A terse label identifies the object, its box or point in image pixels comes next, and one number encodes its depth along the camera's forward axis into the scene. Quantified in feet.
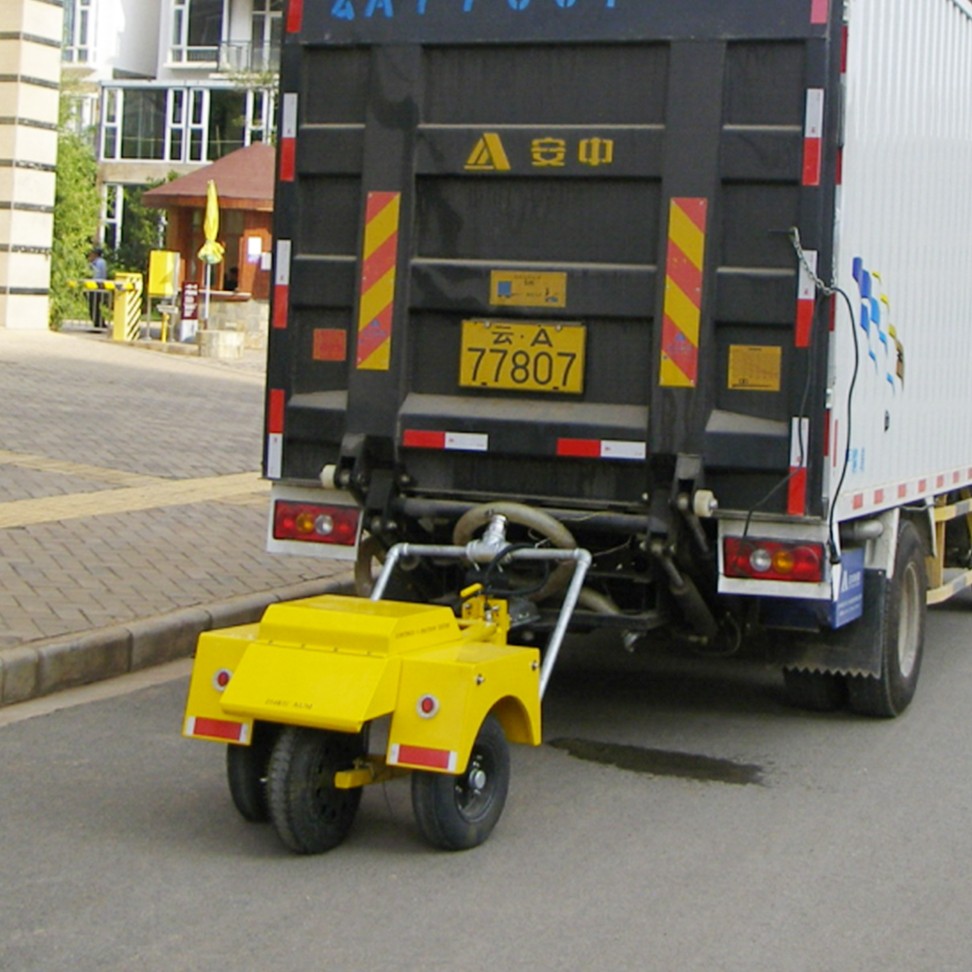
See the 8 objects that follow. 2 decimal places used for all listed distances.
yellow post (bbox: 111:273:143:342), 100.68
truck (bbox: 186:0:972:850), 22.82
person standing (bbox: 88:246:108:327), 118.11
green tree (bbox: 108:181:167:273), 181.98
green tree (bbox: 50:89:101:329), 105.29
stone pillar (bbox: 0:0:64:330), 90.94
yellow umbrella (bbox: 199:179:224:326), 111.45
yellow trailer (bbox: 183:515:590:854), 18.61
